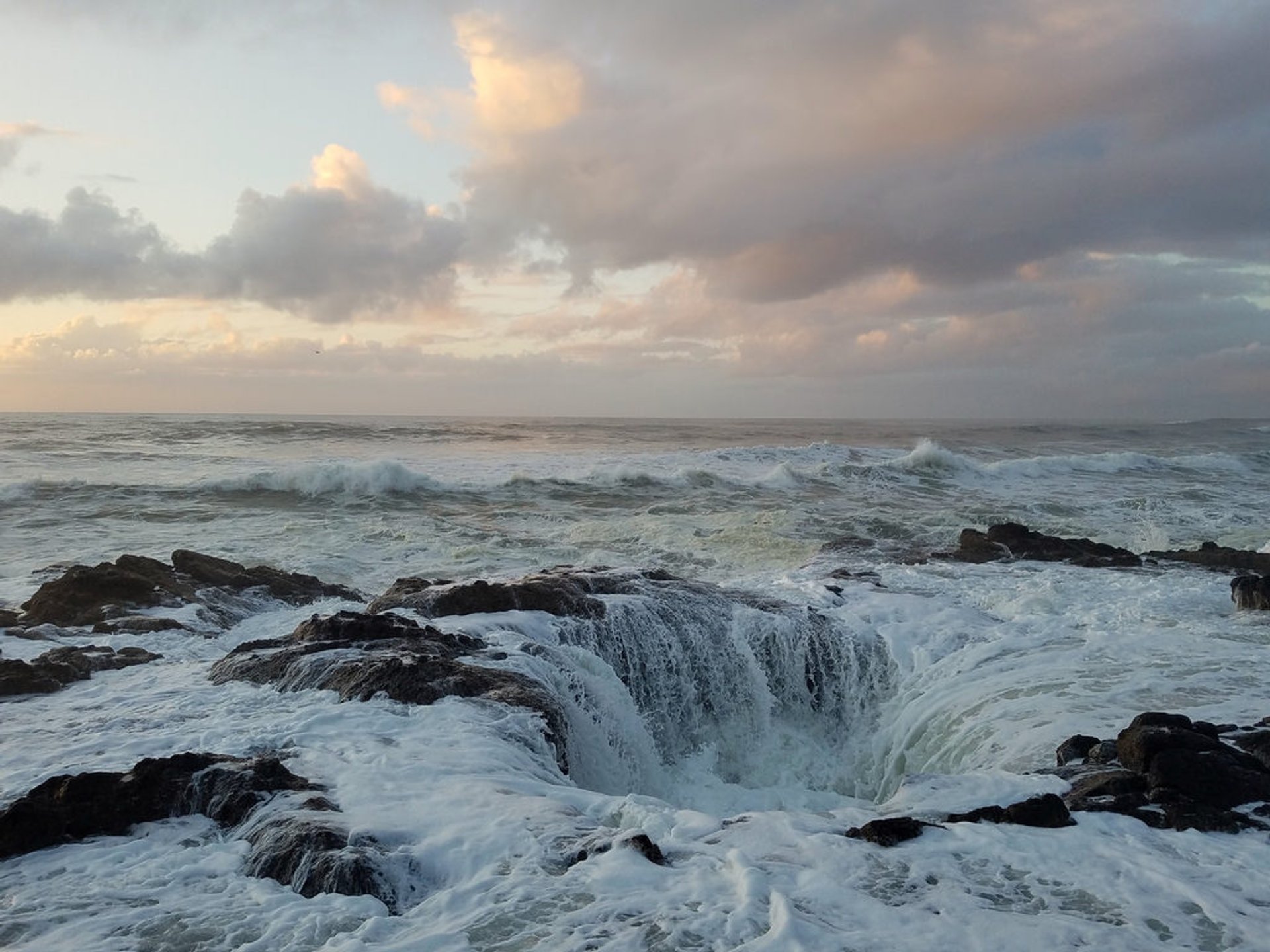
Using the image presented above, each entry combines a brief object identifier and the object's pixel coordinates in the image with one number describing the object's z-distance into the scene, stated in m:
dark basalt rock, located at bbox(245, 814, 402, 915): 4.43
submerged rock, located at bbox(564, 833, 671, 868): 4.74
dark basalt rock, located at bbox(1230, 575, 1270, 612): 11.62
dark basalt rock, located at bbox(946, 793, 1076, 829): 5.43
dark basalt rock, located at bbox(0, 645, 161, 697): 7.85
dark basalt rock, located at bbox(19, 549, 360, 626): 10.69
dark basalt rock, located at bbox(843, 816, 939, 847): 5.14
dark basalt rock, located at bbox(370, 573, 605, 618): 10.25
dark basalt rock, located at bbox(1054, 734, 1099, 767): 6.83
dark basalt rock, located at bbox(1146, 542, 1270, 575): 14.84
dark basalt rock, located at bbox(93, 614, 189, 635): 10.00
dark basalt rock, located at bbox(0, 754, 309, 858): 4.93
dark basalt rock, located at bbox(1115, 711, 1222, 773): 6.20
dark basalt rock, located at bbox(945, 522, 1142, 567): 15.24
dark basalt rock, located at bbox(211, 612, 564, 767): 7.51
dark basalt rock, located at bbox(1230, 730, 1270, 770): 6.57
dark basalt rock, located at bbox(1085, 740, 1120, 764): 6.62
